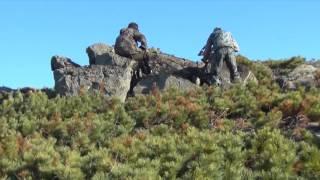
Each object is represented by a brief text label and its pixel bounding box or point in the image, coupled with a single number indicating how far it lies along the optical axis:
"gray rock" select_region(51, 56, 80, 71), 19.70
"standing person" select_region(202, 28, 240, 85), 18.55
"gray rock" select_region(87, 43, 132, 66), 18.95
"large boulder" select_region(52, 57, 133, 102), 17.19
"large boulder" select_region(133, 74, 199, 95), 18.00
